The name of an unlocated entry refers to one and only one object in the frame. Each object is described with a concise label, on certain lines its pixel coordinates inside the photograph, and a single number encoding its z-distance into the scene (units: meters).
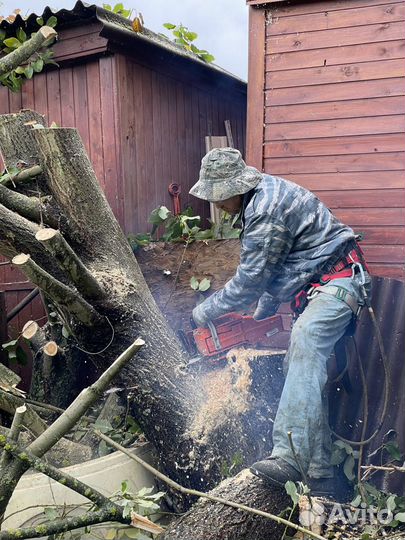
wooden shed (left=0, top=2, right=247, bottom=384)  6.11
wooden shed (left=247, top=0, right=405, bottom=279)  4.90
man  3.55
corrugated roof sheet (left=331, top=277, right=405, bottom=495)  4.39
